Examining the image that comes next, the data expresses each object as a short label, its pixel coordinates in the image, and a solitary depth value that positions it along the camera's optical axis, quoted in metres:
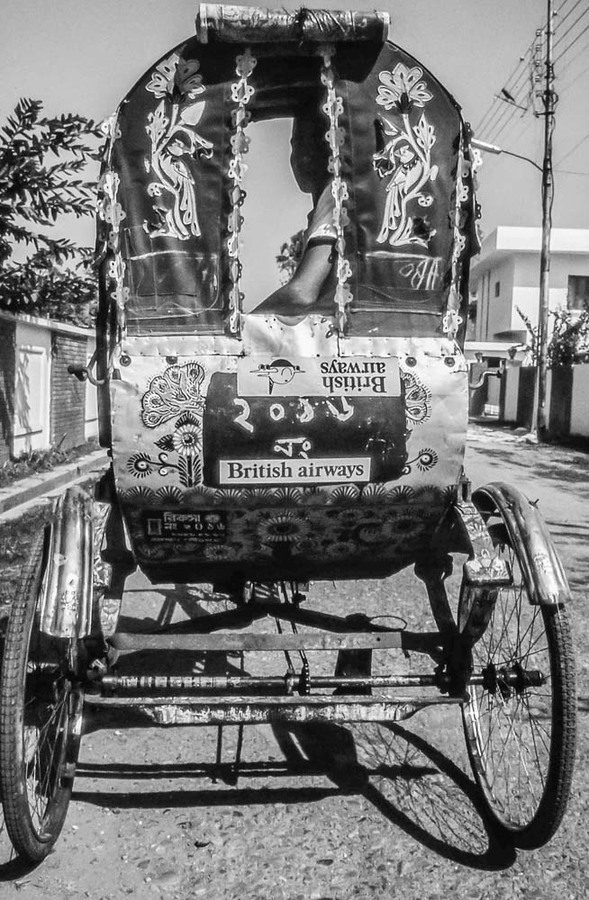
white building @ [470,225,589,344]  35.15
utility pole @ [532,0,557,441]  21.03
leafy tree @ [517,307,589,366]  22.27
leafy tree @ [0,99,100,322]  7.80
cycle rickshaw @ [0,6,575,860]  2.79
